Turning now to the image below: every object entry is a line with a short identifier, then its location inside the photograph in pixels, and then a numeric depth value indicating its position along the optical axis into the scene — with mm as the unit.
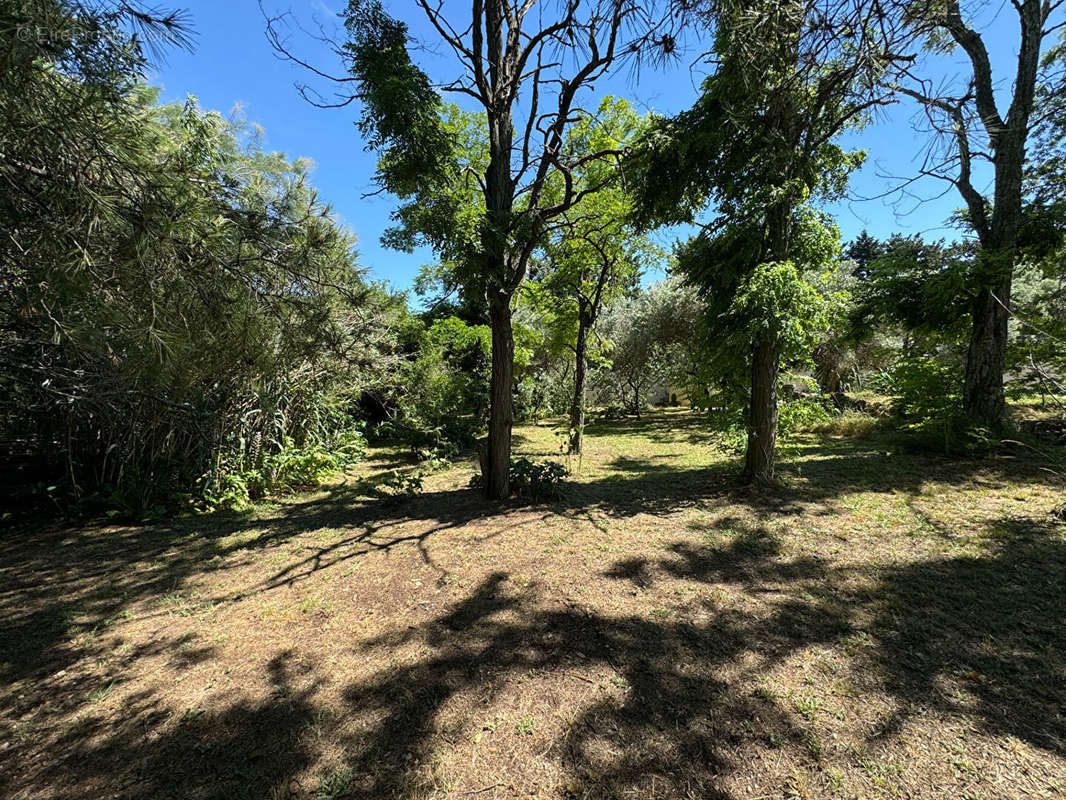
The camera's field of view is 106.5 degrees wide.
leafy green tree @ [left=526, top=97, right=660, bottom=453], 8195
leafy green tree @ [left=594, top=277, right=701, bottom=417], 15102
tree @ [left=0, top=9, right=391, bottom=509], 2186
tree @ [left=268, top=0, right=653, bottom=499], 4398
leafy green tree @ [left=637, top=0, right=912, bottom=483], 4703
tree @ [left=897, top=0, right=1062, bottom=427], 5934
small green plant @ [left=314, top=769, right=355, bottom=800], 1610
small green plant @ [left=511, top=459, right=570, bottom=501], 5605
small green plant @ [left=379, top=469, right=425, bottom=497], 5881
